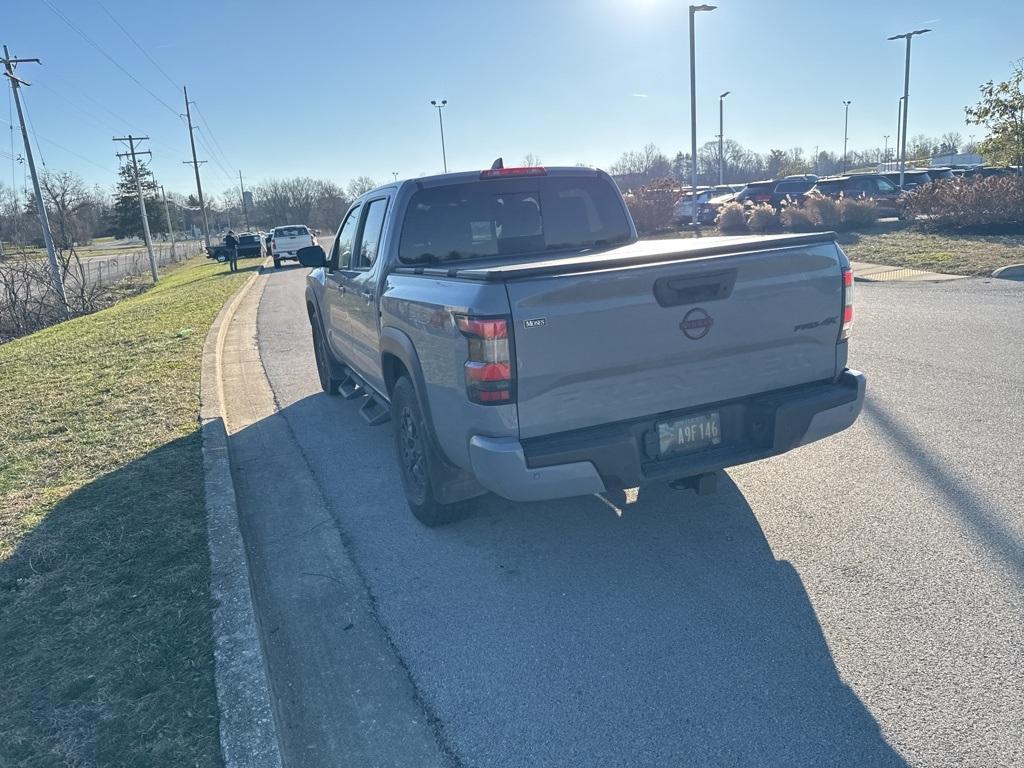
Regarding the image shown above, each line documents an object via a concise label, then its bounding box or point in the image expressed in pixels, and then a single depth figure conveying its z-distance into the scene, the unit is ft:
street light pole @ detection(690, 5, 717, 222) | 83.20
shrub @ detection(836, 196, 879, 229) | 74.23
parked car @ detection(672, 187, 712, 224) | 97.66
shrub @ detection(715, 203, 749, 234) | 81.46
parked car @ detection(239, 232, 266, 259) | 132.46
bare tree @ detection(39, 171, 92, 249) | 152.98
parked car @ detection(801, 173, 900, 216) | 84.64
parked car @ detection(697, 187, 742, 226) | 94.48
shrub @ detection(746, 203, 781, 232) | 77.10
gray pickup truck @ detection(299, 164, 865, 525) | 10.87
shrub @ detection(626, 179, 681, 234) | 97.25
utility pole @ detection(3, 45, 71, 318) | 73.31
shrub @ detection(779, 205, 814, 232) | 74.51
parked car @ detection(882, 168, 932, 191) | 99.14
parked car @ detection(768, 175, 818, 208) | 94.00
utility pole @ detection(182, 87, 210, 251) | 190.49
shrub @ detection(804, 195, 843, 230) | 74.38
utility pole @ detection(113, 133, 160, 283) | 122.13
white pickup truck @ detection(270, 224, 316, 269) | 101.55
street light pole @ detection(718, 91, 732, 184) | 177.30
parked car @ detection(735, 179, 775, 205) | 94.32
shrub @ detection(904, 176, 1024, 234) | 60.44
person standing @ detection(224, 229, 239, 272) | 107.34
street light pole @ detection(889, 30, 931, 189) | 114.01
